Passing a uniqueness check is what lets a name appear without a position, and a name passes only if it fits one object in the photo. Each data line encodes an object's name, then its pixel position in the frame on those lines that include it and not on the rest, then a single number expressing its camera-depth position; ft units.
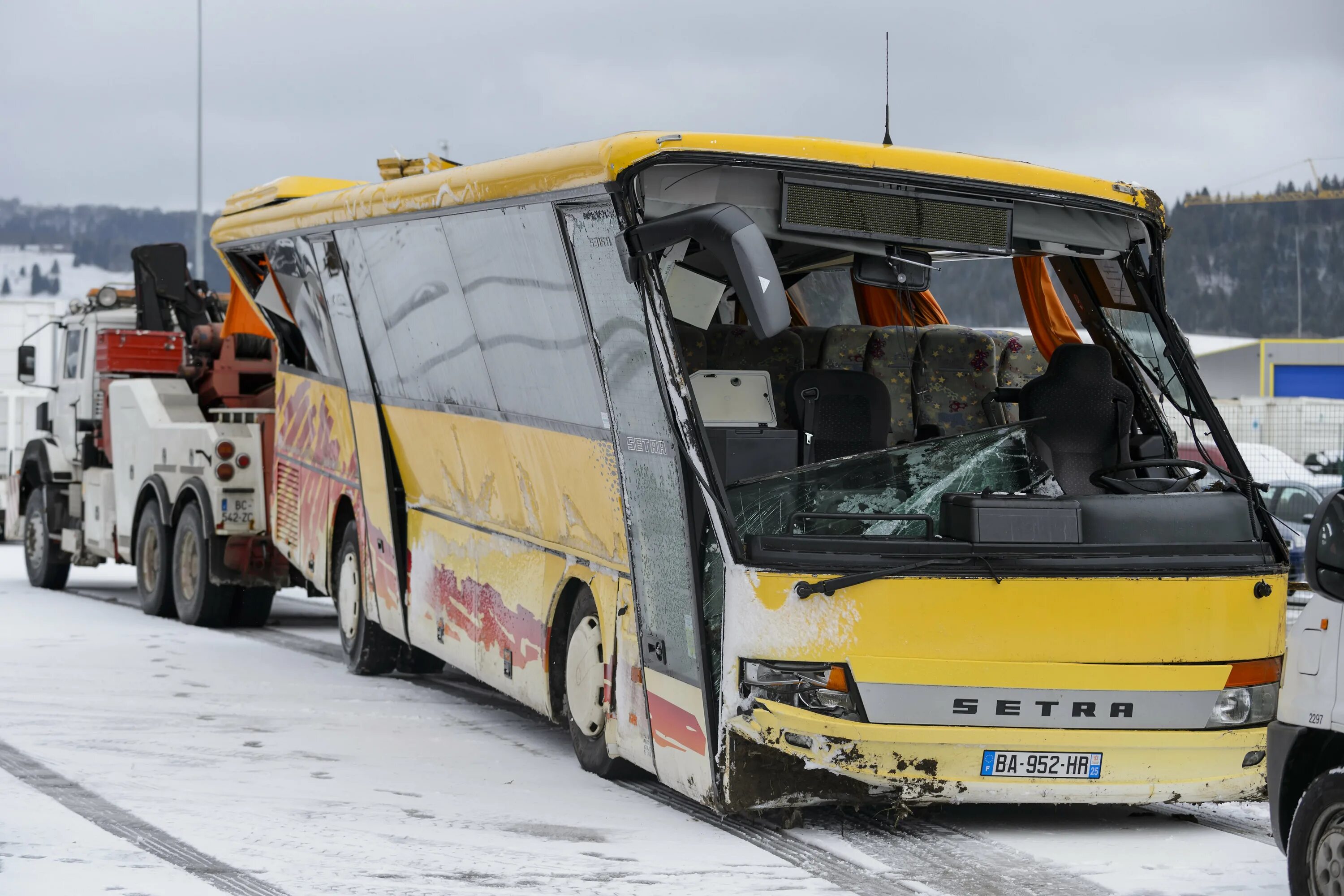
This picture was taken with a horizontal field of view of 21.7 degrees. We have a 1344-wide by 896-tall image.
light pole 211.13
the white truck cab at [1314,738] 30.81
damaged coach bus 41.23
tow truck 92.47
